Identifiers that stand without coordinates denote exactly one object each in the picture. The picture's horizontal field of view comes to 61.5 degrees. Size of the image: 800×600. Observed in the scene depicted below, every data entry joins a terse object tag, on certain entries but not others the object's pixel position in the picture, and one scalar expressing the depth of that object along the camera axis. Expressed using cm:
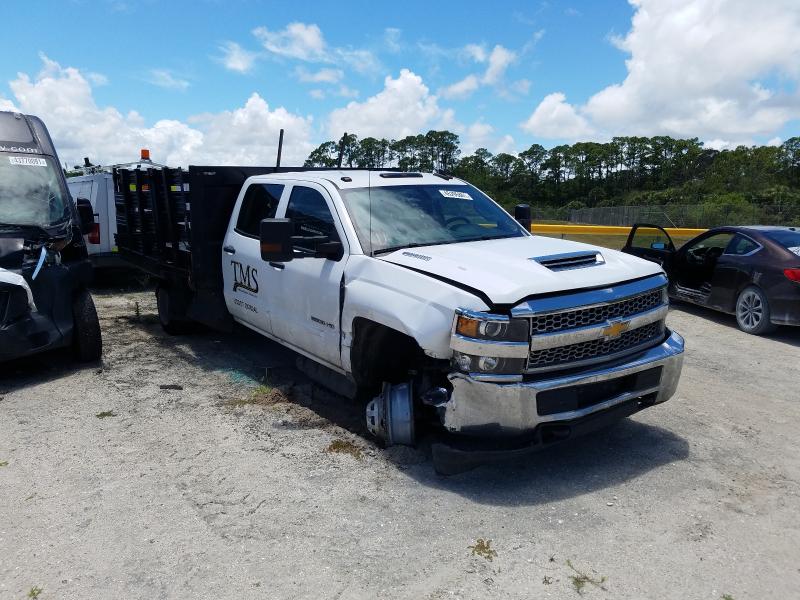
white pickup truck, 393
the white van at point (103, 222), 1123
